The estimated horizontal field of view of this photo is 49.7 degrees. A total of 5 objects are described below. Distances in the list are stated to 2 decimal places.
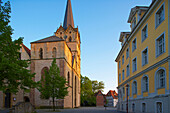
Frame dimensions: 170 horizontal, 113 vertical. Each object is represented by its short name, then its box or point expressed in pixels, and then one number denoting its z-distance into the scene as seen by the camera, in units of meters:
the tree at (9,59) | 15.23
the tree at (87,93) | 76.06
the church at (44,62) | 38.34
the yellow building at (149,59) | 13.16
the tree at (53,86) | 27.81
